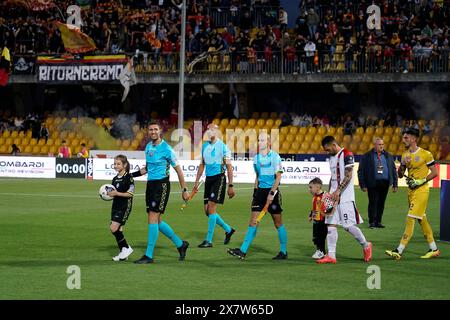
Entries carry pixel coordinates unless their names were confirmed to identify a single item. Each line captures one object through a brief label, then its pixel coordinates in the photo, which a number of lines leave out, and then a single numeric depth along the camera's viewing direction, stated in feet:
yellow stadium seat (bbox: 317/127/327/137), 146.04
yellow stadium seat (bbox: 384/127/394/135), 142.00
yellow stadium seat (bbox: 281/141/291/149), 145.28
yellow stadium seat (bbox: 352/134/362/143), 140.15
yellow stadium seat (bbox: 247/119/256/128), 152.76
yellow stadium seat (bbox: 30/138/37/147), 161.89
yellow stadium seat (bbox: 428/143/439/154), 135.85
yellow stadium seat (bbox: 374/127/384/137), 142.20
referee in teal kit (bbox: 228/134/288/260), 49.88
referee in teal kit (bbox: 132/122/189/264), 47.91
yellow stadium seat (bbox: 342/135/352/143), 140.27
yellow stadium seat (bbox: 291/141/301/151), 144.05
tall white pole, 134.82
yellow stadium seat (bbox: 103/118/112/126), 161.58
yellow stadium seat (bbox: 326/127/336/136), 144.56
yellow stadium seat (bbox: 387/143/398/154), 138.62
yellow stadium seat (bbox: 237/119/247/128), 153.48
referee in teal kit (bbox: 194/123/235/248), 57.62
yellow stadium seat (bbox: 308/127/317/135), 146.51
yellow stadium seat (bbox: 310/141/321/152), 142.31
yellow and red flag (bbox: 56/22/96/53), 154.71
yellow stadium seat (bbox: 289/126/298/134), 148.36
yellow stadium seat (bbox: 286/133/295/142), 146.26
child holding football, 48.85
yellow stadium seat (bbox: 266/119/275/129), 152.15
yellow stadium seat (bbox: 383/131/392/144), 140.35
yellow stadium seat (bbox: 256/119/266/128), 152.66
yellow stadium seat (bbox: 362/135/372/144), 140.37
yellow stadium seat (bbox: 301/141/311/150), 143.33
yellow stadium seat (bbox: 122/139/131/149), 156.15
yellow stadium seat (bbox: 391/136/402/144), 139.60
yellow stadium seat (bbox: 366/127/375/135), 142.72
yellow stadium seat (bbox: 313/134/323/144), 144.01
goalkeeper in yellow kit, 51.16
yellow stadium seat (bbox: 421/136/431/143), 137.28
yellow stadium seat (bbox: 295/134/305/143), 145.18
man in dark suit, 72.79
